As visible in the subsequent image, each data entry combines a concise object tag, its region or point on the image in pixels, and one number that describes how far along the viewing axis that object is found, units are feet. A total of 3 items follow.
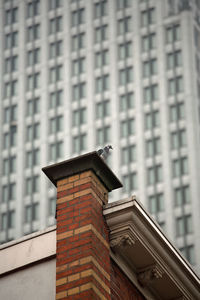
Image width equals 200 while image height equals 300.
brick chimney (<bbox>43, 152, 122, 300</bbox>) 35.96
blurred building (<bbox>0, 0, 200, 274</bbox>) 336.08
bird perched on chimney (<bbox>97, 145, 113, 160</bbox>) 50.72
